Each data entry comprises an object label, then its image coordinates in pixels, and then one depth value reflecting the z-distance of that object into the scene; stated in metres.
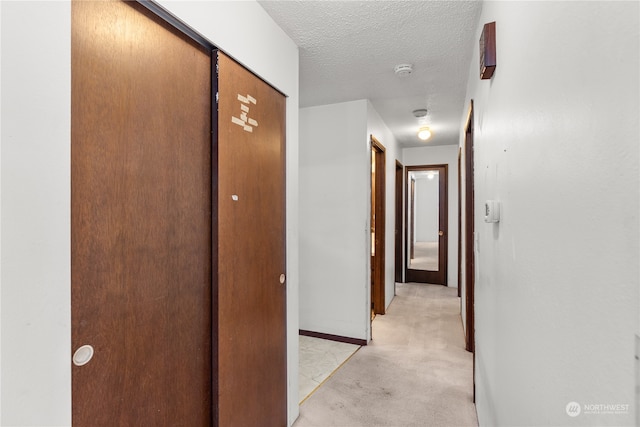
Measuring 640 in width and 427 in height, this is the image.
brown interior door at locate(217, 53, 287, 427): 1.51
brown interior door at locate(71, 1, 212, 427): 0.99
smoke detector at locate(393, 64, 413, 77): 2.55
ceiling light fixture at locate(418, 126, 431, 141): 4.31
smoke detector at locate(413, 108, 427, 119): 3.71
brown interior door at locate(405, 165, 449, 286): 5.76
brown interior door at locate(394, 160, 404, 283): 5.40
